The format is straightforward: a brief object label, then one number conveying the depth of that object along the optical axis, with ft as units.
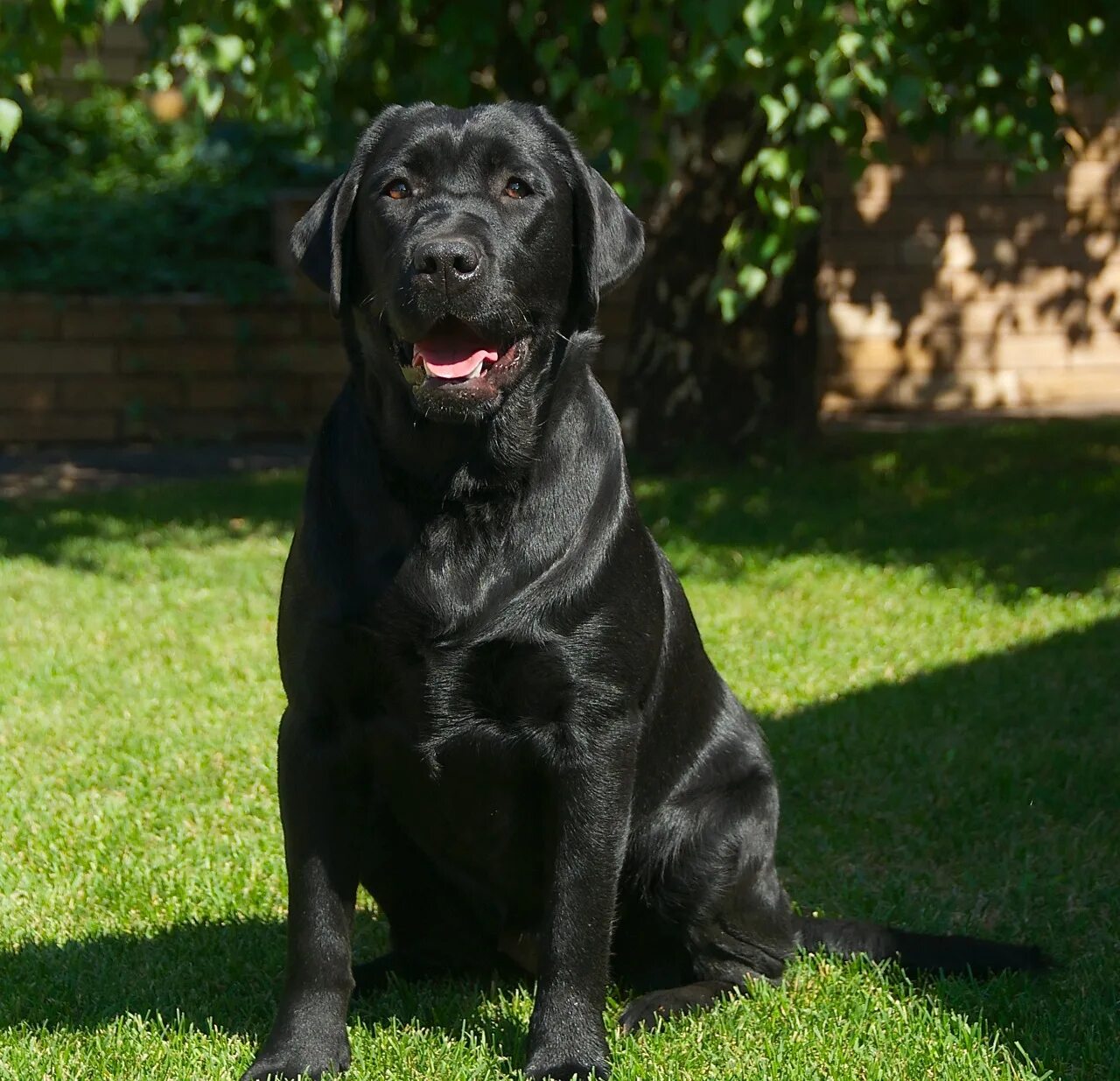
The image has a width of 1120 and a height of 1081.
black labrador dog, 9.65
